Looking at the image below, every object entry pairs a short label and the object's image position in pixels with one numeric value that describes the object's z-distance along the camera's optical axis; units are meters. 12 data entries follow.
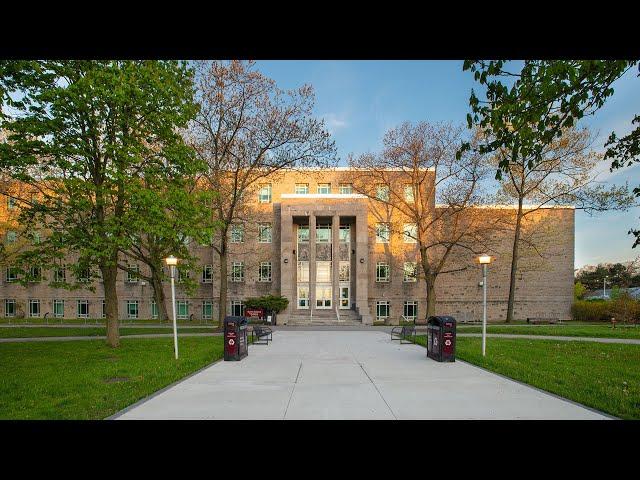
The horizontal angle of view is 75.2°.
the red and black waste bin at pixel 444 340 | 13.20
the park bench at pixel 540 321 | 33.88
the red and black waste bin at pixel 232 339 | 13.57
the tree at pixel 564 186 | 30.06
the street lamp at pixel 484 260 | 14.86
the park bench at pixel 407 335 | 19.72
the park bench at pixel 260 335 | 19.03
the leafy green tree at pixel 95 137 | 14.20
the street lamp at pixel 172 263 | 14.56
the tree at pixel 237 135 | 23.89
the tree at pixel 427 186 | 30.78
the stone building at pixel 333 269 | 37.44
